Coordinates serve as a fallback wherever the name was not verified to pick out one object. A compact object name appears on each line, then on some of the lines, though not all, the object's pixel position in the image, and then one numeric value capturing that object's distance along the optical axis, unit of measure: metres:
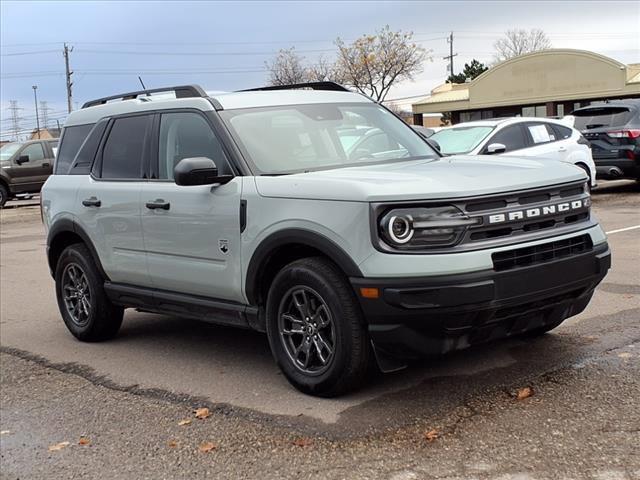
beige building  39.97
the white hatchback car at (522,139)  12.41
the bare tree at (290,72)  59.92
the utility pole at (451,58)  82.69
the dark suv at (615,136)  15.11
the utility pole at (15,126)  106.47
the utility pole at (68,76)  67.44
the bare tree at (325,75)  56.71
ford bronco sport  4.22
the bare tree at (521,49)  83.00
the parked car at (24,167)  23.98
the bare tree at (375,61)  55.31
